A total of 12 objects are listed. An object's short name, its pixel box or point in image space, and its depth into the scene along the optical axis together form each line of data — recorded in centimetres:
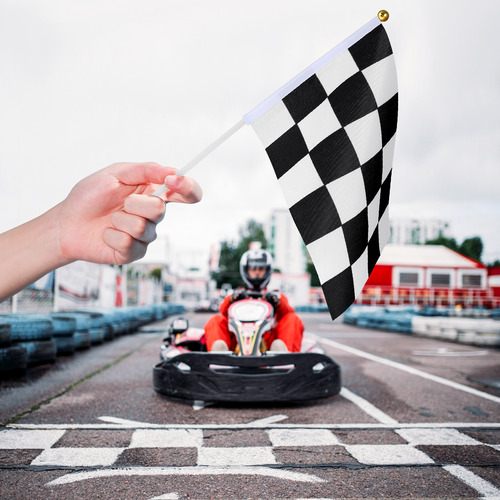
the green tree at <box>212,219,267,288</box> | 6500
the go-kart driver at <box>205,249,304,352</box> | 513
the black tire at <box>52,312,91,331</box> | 884
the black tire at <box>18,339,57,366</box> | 677
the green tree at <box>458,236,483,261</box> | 8344
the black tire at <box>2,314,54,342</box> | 659
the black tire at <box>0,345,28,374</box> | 577
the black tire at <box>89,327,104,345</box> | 1030
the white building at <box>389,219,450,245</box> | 13262
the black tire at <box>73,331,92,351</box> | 902
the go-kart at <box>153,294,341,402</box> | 434
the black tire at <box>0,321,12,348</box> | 582
